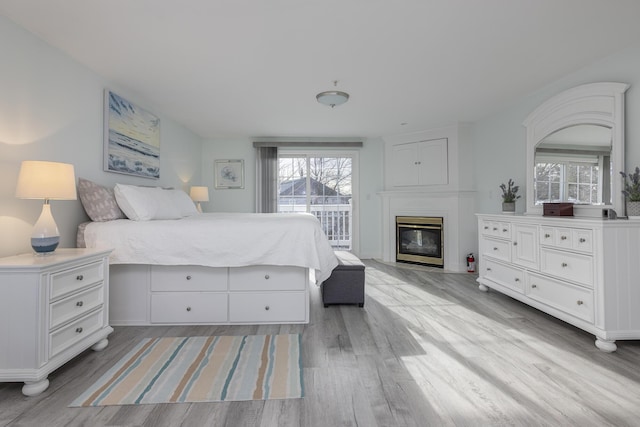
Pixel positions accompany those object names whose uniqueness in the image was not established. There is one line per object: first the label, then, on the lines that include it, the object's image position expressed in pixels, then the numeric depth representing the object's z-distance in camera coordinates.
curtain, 5.33
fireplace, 4.75
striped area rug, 1.55
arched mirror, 2.51
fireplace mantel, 4.57
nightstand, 1.55
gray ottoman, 2.84
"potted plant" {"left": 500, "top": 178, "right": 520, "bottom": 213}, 3.38
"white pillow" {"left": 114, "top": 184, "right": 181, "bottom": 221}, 2.57
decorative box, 2.66
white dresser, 2.05
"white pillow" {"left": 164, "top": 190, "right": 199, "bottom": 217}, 3.27
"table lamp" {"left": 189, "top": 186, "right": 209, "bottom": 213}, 4.58
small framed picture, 5.42
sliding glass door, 5.58
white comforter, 2.32
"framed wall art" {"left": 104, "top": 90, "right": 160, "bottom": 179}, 2.89
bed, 2.33
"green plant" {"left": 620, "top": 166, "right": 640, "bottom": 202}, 2.19
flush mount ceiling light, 3.19
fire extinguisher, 4.42
